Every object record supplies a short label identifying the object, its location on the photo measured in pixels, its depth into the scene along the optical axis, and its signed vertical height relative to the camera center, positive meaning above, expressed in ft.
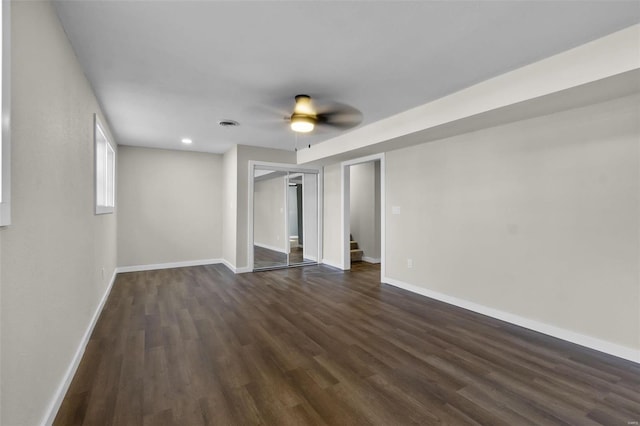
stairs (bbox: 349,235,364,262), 22.20 -3.09
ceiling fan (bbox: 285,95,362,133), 10.14 +3.89
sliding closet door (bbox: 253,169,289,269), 20.47 -0.40
